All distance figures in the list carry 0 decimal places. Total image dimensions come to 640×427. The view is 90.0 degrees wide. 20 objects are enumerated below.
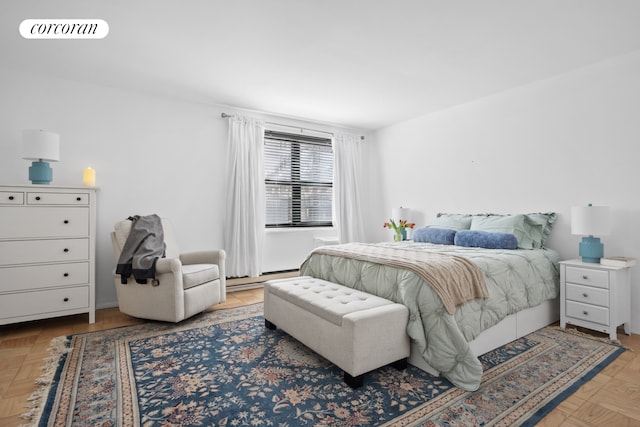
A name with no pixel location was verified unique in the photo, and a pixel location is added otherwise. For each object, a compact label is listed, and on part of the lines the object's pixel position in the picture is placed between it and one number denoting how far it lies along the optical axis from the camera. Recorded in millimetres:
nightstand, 2615
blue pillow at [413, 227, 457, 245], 3713
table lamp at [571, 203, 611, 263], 2719
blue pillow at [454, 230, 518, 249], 3148
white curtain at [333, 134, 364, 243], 5340
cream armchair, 2914
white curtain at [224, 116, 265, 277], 4312
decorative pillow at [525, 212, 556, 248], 3264
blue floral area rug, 1653
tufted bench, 1891
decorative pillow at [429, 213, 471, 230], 3895
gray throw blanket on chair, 2928
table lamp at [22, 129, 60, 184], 2875
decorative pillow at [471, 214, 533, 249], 3227
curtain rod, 4332
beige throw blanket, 2080
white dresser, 2762
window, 4801
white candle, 3340
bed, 1979
